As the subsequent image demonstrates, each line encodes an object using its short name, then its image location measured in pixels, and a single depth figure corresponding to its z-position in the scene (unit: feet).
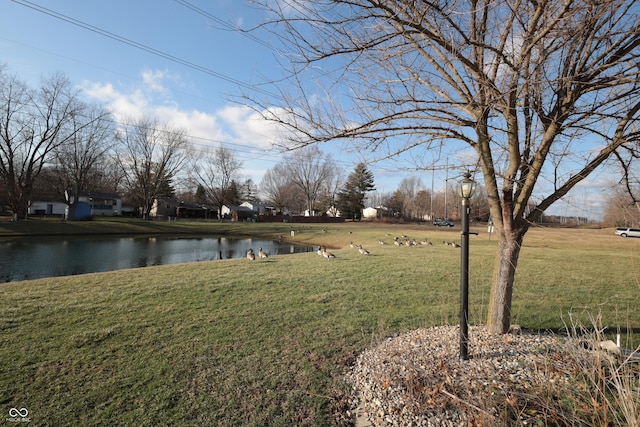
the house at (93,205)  177.27
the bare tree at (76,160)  115.34
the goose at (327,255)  41.34
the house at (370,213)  248.11
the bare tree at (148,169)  148.46
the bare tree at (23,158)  100.12
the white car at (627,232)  112.59
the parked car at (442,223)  170.65
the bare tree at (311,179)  203.21
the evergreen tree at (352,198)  207.35
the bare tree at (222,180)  180.55
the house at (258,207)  250.53
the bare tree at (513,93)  9.29
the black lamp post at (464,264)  11.07
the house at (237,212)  204.13
